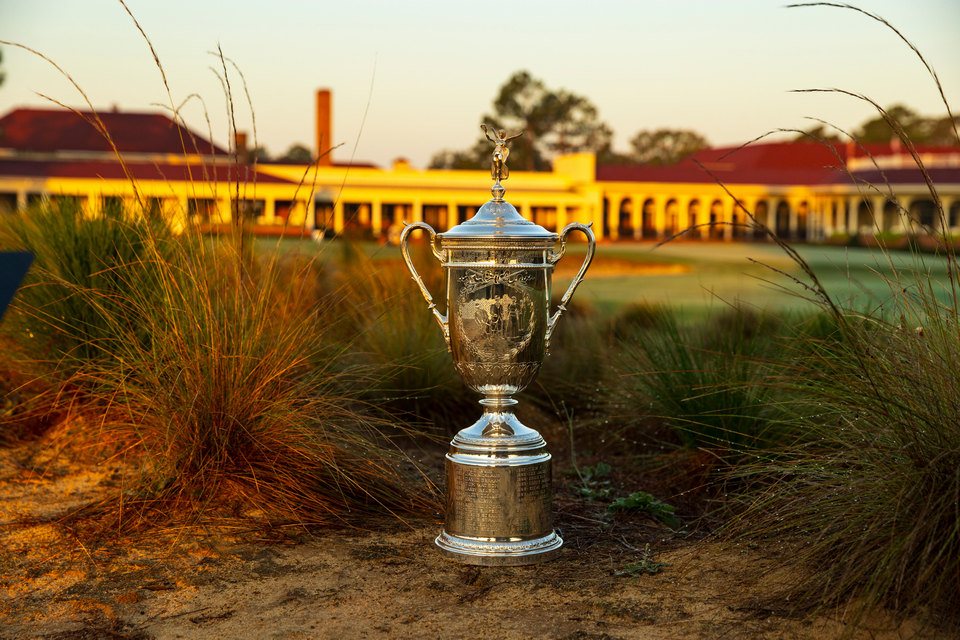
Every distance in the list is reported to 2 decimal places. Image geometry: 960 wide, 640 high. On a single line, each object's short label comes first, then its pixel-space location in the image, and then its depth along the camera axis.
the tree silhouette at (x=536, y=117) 58.94
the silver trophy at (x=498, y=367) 3.42
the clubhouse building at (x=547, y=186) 33.56
